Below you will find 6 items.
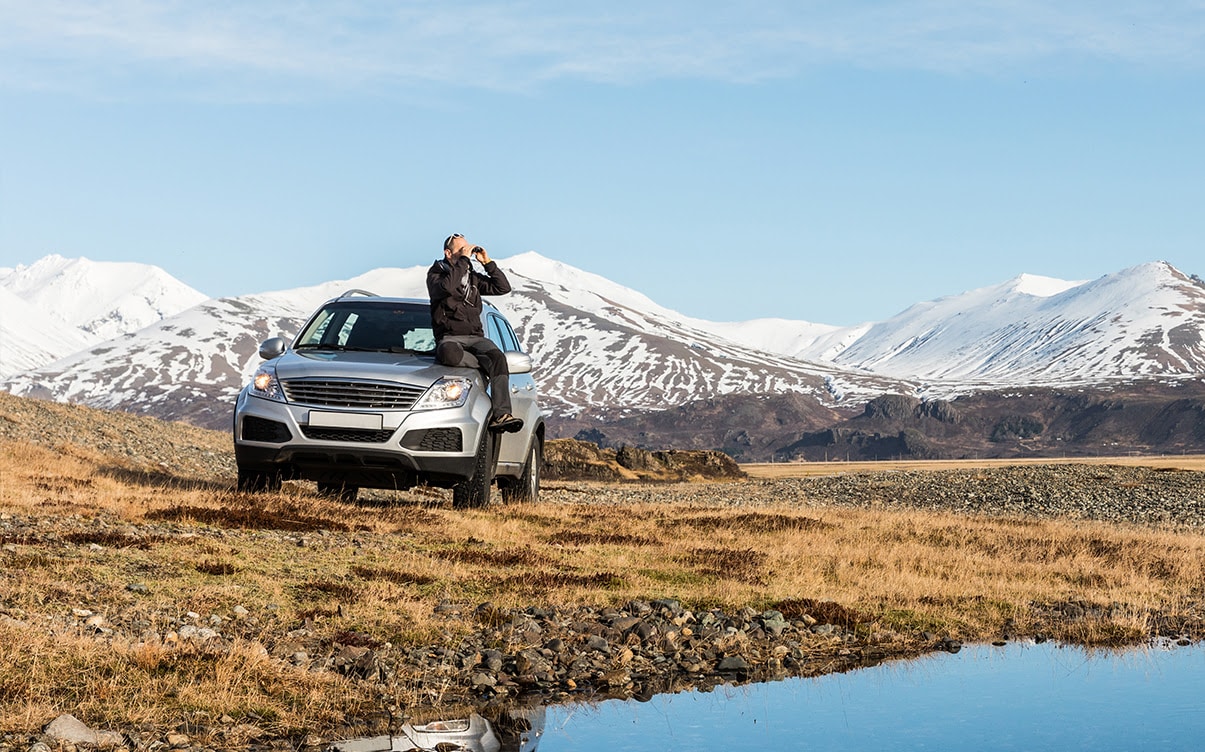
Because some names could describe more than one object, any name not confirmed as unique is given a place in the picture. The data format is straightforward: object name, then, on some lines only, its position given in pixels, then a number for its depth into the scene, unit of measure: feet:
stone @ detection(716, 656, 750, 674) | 34.83
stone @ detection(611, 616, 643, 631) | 37.63
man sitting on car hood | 56.90
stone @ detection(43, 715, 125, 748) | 24.18
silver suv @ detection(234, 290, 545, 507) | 55.06
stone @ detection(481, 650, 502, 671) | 32.65
